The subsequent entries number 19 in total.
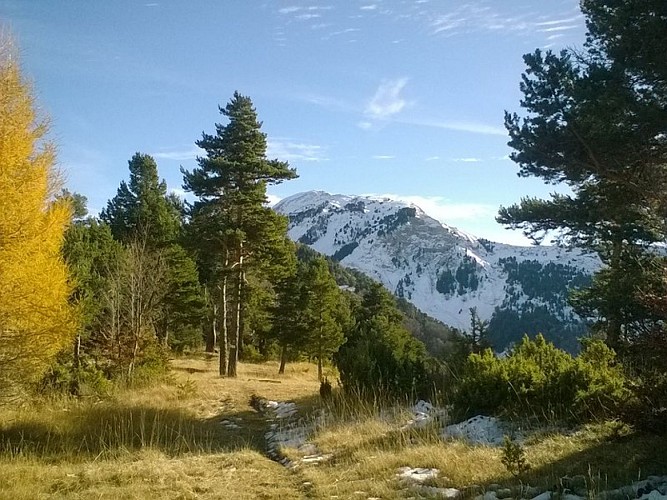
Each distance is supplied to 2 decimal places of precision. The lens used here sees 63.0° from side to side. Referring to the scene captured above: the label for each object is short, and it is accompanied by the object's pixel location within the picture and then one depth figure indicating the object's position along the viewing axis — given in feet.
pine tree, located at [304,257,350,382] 90.38
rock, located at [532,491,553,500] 13.73
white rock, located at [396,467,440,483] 17.58
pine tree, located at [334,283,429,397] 33.65
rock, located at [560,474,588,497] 13.92
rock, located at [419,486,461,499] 15.38
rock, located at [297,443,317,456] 24.31
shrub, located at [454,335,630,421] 23.08
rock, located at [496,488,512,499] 14.63
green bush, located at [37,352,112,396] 40.06
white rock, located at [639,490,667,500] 11.91
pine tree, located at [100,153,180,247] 100.94
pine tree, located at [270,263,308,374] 89.61
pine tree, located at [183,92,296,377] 68.28
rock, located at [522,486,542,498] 14.53
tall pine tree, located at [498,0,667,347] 26.68
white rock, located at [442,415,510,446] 22.18
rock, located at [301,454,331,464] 22.39
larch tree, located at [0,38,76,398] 27.99
